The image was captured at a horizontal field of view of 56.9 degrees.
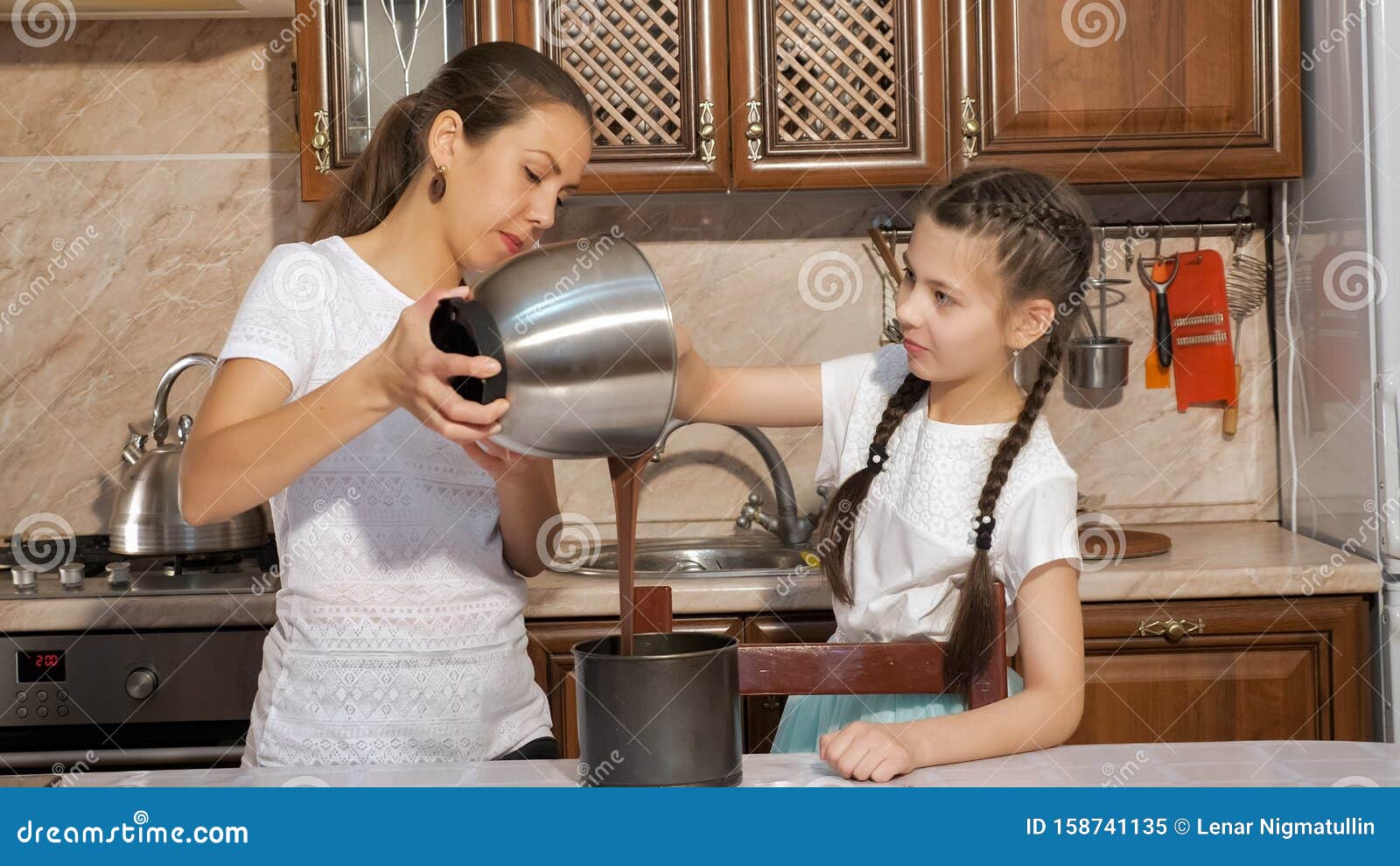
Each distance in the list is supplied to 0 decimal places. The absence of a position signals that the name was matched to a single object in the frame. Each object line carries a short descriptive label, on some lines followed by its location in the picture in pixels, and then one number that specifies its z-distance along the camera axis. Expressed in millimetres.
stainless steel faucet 2176
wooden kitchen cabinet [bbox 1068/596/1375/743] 1826
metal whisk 2262
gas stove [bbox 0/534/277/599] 1815
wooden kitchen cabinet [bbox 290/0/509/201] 1922
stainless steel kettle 1911
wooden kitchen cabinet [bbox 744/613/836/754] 1811
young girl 1132
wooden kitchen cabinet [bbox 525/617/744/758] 1807
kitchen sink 2123
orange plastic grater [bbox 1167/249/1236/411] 2225
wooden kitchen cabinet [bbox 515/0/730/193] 1944
